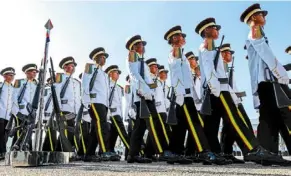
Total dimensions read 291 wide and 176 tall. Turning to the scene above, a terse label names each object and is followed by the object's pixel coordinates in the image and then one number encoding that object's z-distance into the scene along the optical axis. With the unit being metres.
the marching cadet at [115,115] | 8.05
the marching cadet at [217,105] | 4.73
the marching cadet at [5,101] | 8.84
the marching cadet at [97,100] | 6.89
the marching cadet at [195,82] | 6.59
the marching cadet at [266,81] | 4.73
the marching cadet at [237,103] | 6.04
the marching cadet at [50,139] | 7.72
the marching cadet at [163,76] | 9.06
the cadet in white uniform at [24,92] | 8.59
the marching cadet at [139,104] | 6.05
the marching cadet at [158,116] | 6.13
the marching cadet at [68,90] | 8.34
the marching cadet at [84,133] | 8.36
